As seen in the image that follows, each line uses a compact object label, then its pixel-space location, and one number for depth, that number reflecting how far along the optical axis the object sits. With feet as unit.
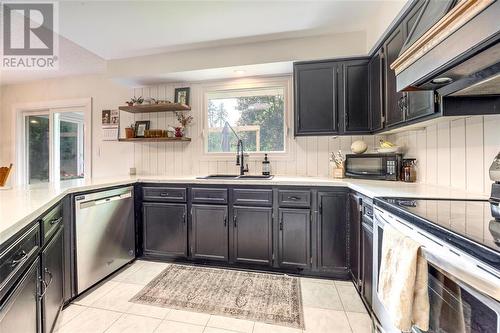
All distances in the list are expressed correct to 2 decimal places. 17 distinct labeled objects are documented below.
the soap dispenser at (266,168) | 9.64
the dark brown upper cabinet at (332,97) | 8.08
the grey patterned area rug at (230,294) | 5.93
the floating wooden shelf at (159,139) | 10.25
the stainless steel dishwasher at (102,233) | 6.48
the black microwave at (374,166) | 7.34
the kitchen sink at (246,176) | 9.17
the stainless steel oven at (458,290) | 2.04
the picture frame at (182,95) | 10.68
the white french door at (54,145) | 12.69
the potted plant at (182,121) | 10.47
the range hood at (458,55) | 2.55
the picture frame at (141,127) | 11.14
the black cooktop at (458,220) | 2.17
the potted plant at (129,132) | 10.78
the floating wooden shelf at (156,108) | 10.00
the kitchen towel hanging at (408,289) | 2.95
